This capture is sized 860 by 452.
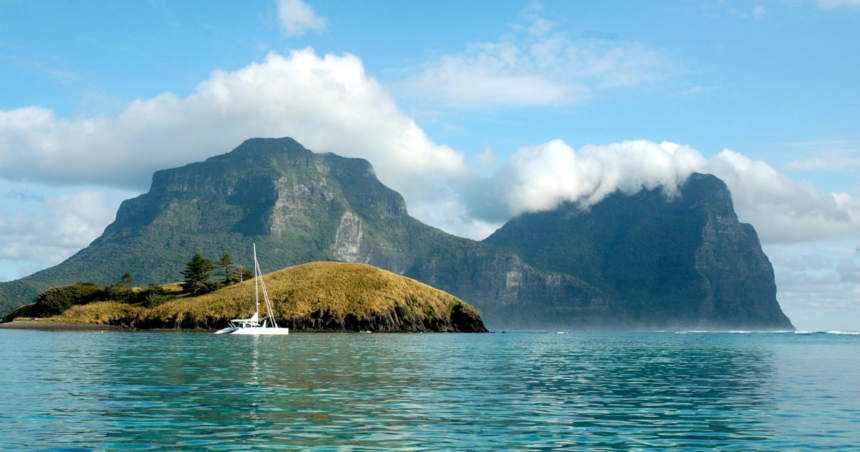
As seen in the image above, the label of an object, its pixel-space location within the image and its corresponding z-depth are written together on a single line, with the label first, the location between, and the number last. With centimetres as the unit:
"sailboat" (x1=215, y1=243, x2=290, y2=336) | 11062
